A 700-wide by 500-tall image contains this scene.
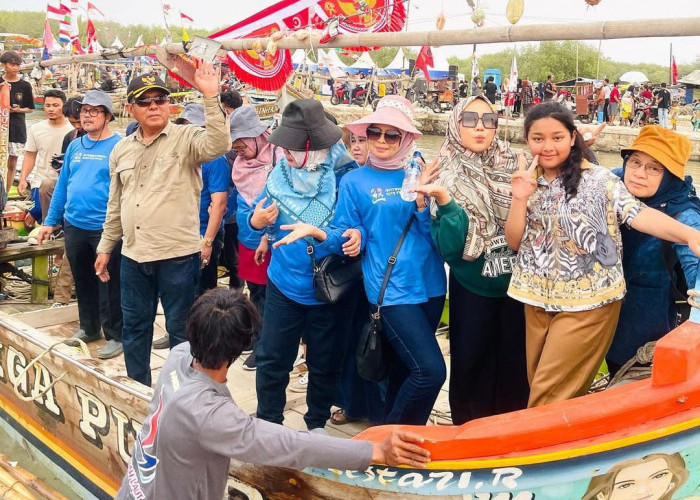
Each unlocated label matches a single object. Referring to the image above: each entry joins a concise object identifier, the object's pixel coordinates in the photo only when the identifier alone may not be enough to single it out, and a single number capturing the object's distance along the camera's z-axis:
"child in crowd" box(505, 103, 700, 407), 2.40
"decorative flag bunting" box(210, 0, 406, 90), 4.25
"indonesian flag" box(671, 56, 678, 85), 16.88
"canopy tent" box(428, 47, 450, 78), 31.02
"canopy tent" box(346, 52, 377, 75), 31.30
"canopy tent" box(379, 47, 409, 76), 31.35
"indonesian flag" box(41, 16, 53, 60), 26.96
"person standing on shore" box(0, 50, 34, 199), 8.83
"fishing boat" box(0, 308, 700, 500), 2.01
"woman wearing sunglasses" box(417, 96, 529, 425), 2.68
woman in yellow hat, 2.46
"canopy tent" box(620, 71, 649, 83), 34.25
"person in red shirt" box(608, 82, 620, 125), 22.98
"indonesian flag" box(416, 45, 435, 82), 12.10
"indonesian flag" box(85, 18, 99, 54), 21.14
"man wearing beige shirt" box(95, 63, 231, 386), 3.55
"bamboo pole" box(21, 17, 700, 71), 2.50
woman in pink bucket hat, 2.80
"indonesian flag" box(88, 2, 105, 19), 22.86
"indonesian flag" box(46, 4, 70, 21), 21.16
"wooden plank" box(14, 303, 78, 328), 4.84
